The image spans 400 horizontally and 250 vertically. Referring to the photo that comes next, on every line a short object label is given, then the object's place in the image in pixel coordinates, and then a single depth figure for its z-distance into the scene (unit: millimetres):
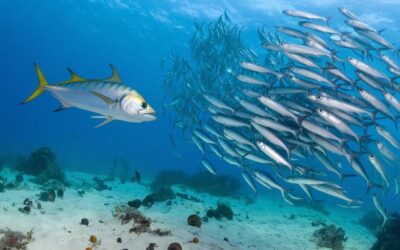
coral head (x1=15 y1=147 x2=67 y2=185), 13659
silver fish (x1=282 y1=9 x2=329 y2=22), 9719
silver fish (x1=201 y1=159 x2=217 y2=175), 10320
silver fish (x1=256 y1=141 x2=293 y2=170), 7223
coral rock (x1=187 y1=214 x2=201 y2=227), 8328
